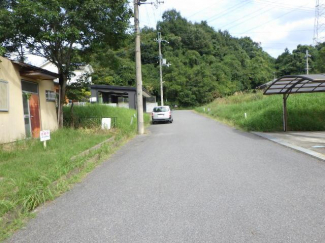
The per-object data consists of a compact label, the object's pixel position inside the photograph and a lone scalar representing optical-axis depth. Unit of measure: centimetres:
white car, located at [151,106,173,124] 2419
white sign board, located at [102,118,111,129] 1479
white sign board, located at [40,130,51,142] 885
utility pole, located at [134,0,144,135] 1638
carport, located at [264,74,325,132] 1122
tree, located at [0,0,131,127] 1078
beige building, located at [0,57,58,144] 1002
